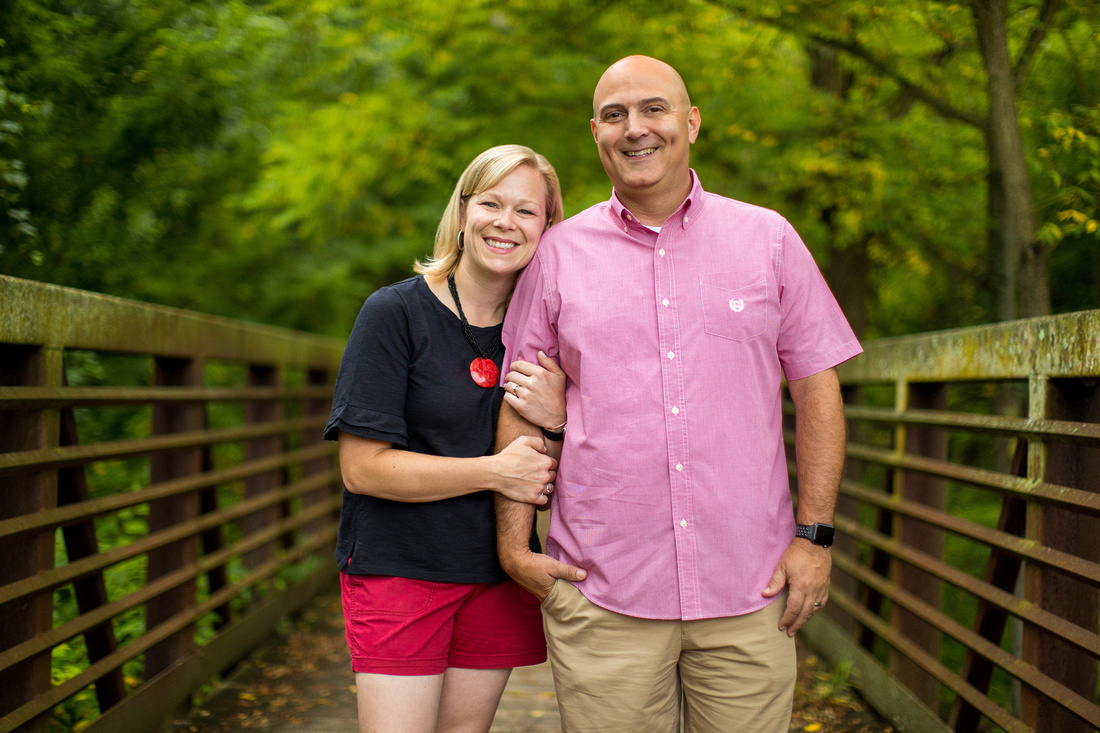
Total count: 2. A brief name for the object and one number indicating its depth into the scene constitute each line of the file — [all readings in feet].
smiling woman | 8.15
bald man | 7.99
